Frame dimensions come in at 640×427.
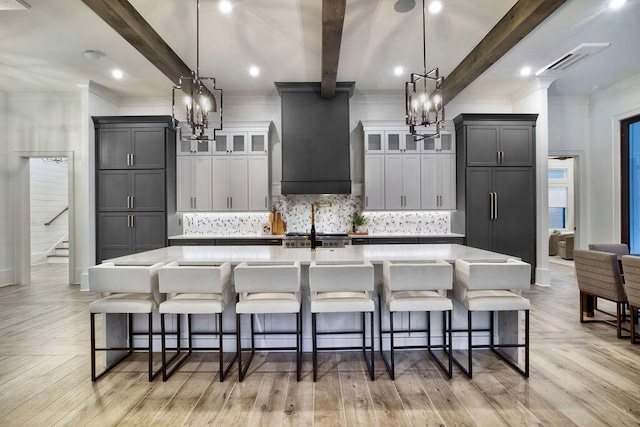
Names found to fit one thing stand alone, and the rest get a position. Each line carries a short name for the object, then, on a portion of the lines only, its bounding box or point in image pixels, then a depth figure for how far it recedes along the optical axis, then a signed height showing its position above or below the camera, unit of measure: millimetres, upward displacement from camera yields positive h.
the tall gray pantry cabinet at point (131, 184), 5074 +445
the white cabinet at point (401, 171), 5289 +659
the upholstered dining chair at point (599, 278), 3172 -675
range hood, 5027 +1116
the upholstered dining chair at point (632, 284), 2867 -643
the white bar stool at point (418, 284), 2354 -515
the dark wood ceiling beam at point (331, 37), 2771 +1722
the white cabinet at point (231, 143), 5273 +1107
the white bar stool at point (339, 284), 2336 -508
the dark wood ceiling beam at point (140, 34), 2881 +1790
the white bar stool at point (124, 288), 2346 -534
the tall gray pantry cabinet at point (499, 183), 5113 +455
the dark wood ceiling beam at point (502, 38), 2924 +1785
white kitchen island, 2623 -405
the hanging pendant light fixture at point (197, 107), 2741 +904
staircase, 8039 -1033
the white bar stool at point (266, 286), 2320 -518
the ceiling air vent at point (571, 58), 4035 +2015
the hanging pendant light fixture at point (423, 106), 2714 +888
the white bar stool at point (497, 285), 2371 -524
